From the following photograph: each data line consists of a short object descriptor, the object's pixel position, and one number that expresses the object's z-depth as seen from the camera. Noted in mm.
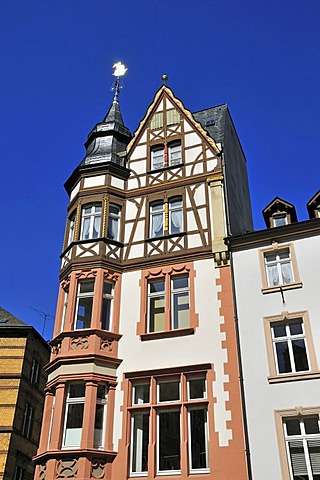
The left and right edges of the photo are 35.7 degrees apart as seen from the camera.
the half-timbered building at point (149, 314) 15312
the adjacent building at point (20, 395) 23234
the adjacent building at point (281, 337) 14219
